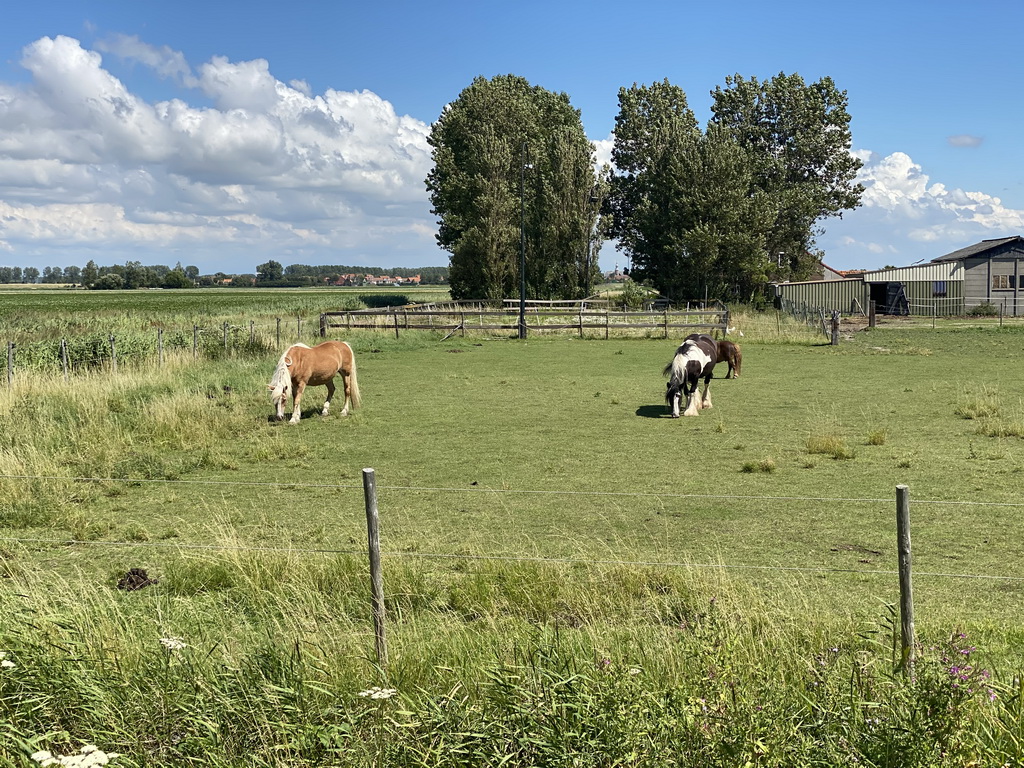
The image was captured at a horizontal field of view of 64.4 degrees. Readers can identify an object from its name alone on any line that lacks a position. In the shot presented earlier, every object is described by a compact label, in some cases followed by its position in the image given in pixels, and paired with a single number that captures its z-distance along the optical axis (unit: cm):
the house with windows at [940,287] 4319
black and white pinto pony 1428
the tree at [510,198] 4834
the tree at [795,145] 5250
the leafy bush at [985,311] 4191
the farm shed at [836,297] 4569
